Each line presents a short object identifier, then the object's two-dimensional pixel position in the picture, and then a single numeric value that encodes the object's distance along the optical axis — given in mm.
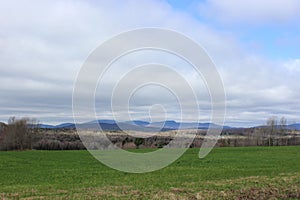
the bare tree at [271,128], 88024
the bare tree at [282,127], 92436
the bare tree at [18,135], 66273
